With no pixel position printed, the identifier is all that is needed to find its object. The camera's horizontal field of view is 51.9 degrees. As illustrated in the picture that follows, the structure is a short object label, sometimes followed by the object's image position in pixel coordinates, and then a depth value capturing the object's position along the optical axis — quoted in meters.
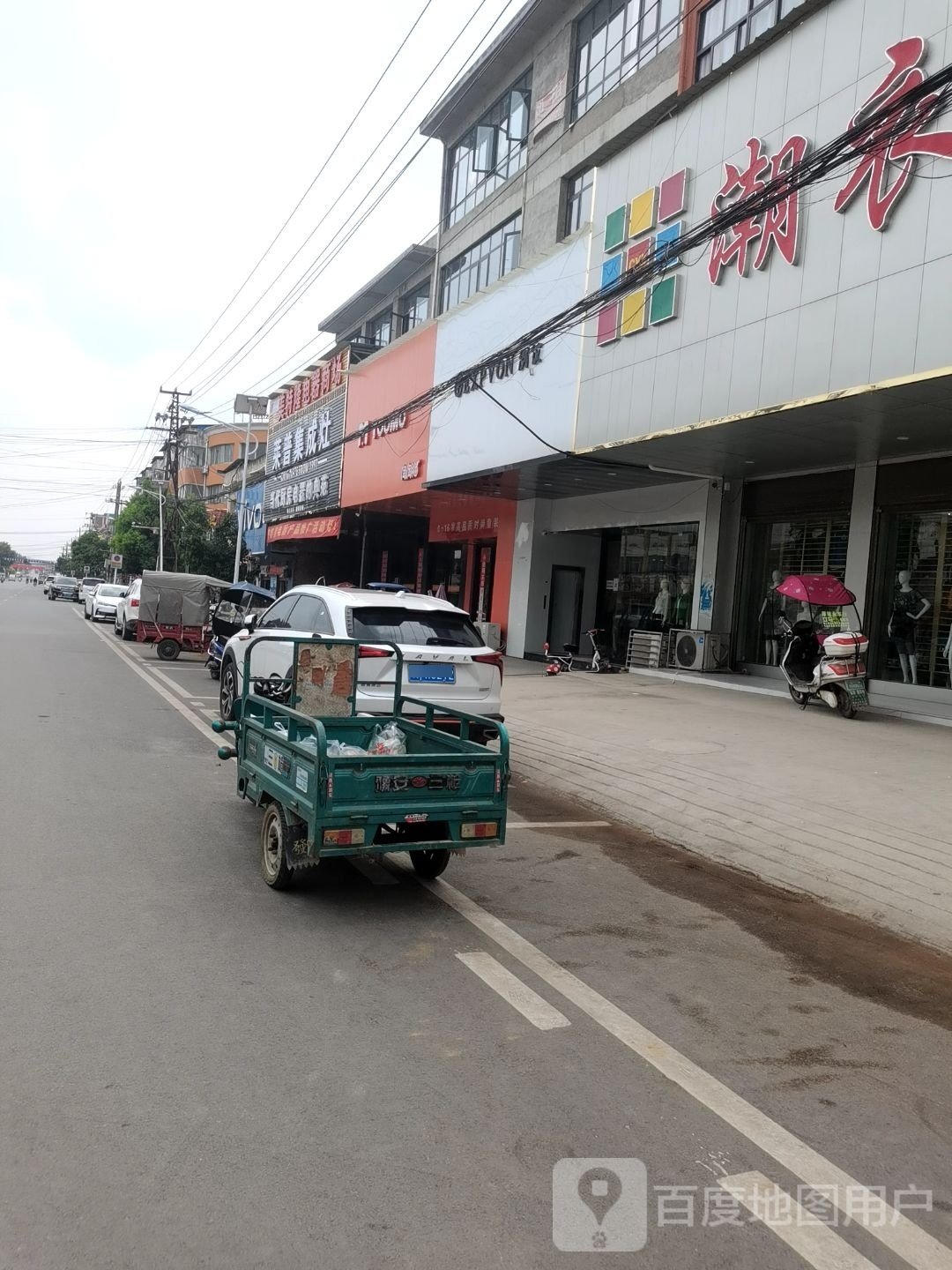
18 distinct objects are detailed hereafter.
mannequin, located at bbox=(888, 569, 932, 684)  14.97
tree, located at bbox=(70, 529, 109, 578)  115.50
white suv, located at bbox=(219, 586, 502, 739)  8.38
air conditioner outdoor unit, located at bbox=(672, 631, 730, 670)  18.64
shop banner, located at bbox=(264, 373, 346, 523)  33.06
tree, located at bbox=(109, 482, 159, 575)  77.94
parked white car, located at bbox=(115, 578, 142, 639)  27.28
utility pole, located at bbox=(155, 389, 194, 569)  52.69
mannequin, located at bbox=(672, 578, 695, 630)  20.12
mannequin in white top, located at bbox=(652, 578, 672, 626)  20.95
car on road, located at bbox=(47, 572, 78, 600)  67.62
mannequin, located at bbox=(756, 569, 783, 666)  18.05
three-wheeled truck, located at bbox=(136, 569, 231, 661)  22.31
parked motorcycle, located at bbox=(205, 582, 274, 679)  17.94
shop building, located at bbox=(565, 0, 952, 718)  10.82
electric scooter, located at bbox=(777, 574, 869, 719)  13.41
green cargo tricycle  5.24
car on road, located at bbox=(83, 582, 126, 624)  37.12
